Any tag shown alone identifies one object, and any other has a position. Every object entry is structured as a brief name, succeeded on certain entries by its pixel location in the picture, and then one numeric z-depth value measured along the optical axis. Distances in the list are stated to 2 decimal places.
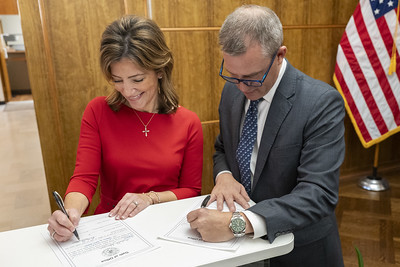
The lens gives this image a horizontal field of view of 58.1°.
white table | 0.95
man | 1.08
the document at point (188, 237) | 1.01
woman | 1.44
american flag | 3.22
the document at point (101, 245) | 0.96
